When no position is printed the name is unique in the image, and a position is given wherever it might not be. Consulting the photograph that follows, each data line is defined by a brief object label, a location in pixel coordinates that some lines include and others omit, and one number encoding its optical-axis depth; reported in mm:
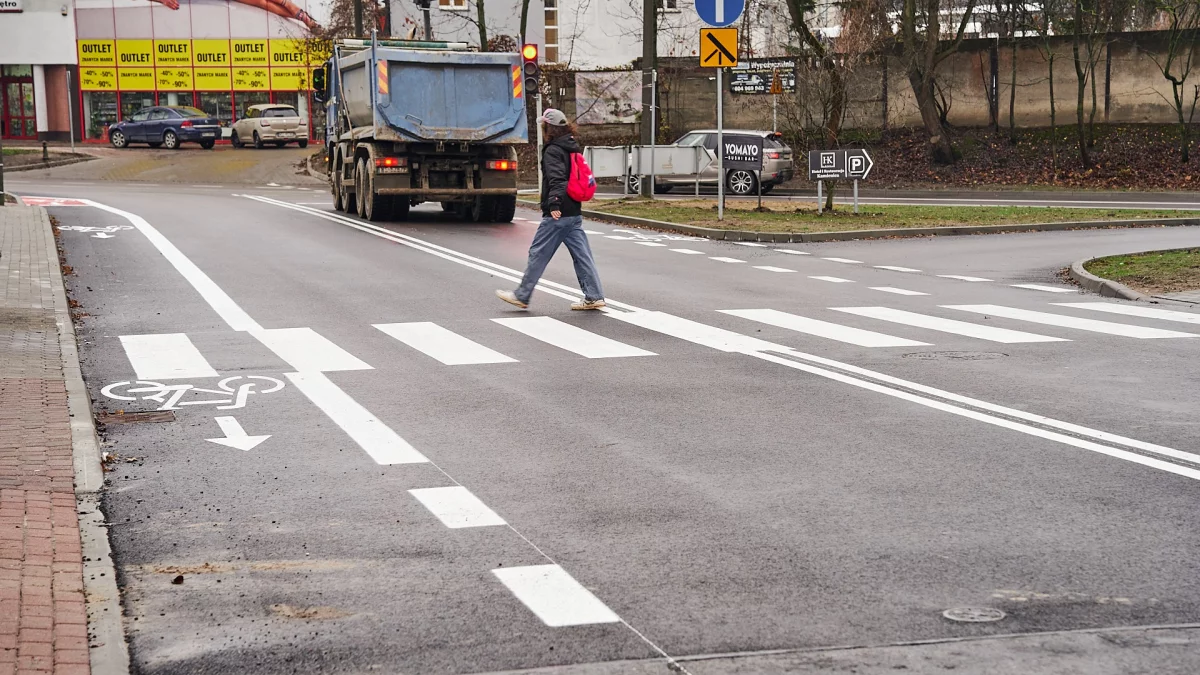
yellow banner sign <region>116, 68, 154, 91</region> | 60375
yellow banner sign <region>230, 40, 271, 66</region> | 60062
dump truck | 25016
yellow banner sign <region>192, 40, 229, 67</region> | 60062
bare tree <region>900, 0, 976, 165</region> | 37656
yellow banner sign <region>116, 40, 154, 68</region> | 60125
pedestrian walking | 14047
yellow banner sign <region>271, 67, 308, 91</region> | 60438
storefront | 59938
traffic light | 25906
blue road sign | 22844
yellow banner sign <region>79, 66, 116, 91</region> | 60562
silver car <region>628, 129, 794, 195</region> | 34125
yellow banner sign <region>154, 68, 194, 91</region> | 60344
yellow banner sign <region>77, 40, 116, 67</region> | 60344
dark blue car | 55219
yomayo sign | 27281
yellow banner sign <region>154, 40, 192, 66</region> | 60000
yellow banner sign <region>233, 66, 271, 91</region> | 60406
